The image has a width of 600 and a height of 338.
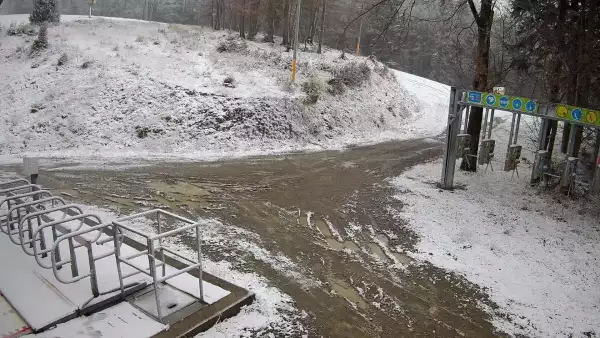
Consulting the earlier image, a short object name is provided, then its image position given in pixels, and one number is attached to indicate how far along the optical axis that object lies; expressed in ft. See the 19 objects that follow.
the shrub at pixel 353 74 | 73.46
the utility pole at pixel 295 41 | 60.85
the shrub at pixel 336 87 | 69.00
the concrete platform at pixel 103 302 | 15.60
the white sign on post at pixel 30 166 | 24.44
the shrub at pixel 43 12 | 80.43
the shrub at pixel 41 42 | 64.39
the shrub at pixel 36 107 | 51.37
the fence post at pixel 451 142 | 37.70
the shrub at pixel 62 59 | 59.57
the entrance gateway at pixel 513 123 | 30.48
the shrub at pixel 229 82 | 59.67
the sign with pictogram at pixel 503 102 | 32.89
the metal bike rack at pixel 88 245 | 15.97
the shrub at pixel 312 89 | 62.80
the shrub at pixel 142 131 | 50.65
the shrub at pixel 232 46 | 75.66
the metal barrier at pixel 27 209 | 17.71
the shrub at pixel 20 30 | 72.49
